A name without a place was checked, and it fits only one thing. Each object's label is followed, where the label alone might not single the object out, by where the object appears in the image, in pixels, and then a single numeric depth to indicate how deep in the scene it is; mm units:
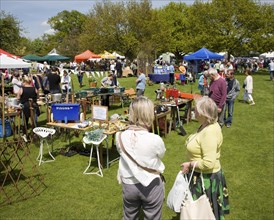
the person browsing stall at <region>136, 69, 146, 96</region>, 12992
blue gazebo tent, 22328
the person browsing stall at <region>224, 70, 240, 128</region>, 10602
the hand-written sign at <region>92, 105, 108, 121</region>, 6846
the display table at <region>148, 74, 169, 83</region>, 22766
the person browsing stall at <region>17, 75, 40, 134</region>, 8852
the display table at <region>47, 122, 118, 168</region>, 6599
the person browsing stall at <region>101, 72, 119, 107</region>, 13891
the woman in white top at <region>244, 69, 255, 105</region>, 14165
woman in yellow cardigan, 3156
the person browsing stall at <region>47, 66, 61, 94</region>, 13273
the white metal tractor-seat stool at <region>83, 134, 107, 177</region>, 6270
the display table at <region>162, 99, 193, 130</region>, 9766
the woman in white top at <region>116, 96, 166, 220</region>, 2912
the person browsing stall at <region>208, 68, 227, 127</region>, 8148
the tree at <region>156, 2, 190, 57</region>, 46906
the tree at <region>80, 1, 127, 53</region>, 39594
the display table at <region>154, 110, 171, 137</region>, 8445
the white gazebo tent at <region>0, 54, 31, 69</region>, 7520
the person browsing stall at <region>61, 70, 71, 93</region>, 15945
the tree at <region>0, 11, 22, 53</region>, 30094
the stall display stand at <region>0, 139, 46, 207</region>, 5395
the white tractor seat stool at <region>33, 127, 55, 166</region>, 6840
